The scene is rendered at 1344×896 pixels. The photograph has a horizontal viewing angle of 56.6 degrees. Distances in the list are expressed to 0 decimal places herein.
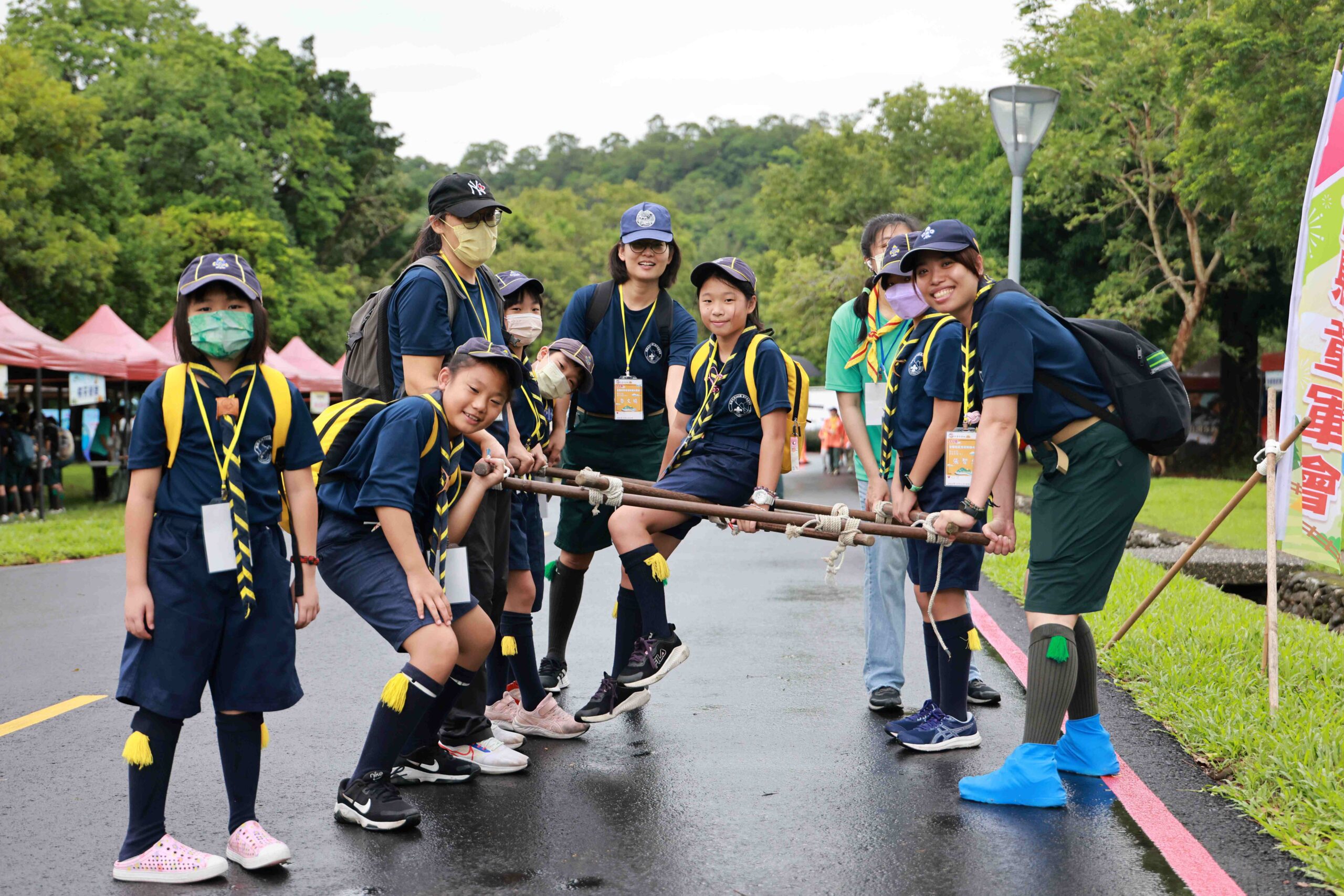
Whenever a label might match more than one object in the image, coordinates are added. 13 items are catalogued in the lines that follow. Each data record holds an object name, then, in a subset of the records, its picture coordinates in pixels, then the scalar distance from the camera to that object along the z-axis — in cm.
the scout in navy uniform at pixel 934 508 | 513
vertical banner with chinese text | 576
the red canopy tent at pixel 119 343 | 2064
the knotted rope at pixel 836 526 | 459
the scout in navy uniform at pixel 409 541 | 412
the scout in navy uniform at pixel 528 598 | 547
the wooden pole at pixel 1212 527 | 573
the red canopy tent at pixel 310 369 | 2844
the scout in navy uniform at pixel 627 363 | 584
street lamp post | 1270
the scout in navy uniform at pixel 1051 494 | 448
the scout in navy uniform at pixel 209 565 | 370
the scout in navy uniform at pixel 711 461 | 525
